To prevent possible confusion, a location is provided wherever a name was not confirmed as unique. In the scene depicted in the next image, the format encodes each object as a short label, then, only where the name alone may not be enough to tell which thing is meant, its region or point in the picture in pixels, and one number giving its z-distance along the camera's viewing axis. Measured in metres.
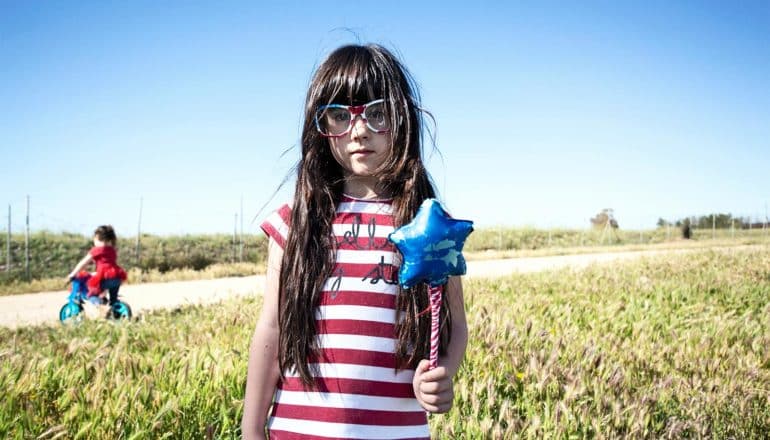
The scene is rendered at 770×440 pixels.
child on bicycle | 8.59
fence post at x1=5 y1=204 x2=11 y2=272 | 18.12
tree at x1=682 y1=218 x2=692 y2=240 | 45.19
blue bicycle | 8.59
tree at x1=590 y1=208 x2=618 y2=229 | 56.79
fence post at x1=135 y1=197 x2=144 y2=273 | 20.23
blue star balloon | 1.51
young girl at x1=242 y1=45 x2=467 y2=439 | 1.67
